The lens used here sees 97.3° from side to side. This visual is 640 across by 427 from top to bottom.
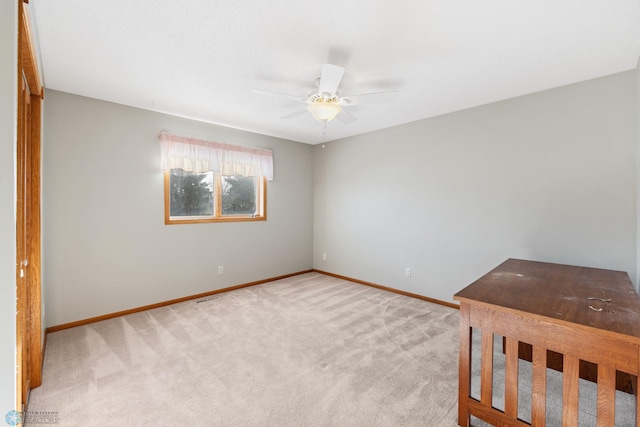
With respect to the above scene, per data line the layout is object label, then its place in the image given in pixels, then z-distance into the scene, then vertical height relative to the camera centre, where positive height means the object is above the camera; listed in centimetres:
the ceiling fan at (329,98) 212 +94
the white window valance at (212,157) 354 +71
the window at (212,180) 362 +40
